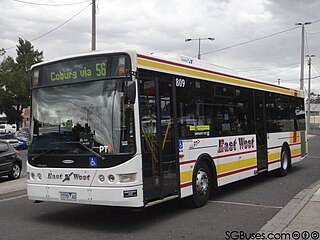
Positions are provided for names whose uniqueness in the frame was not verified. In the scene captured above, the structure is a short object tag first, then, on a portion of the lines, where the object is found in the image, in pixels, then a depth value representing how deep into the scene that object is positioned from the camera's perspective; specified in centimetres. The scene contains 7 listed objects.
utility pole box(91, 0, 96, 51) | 1714
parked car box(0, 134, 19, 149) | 3201
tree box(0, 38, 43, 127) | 5062
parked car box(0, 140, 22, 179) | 1369
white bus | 687
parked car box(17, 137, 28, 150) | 3512
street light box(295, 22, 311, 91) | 4041
